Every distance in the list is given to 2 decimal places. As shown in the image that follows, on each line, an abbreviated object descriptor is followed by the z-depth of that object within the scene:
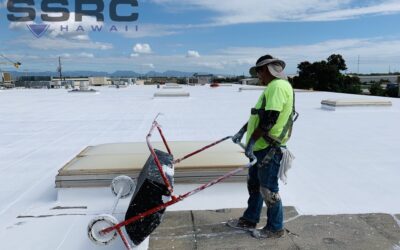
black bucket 2.54
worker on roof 2.77
